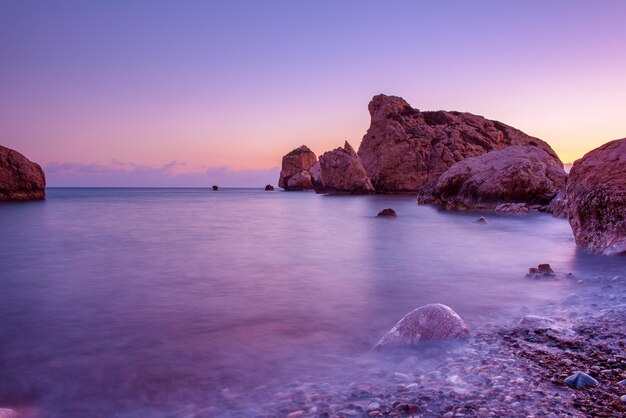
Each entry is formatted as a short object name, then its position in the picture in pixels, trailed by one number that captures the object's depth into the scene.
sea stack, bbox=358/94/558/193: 72.06
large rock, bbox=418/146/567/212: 29.53
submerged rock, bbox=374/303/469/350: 4.73
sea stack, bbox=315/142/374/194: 68.38
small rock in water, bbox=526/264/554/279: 8.53
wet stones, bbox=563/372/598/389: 3.40
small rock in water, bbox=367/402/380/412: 3.29
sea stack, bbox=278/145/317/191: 115.69
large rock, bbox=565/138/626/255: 10.31
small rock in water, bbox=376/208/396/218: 27.70
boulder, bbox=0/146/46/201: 43.22
